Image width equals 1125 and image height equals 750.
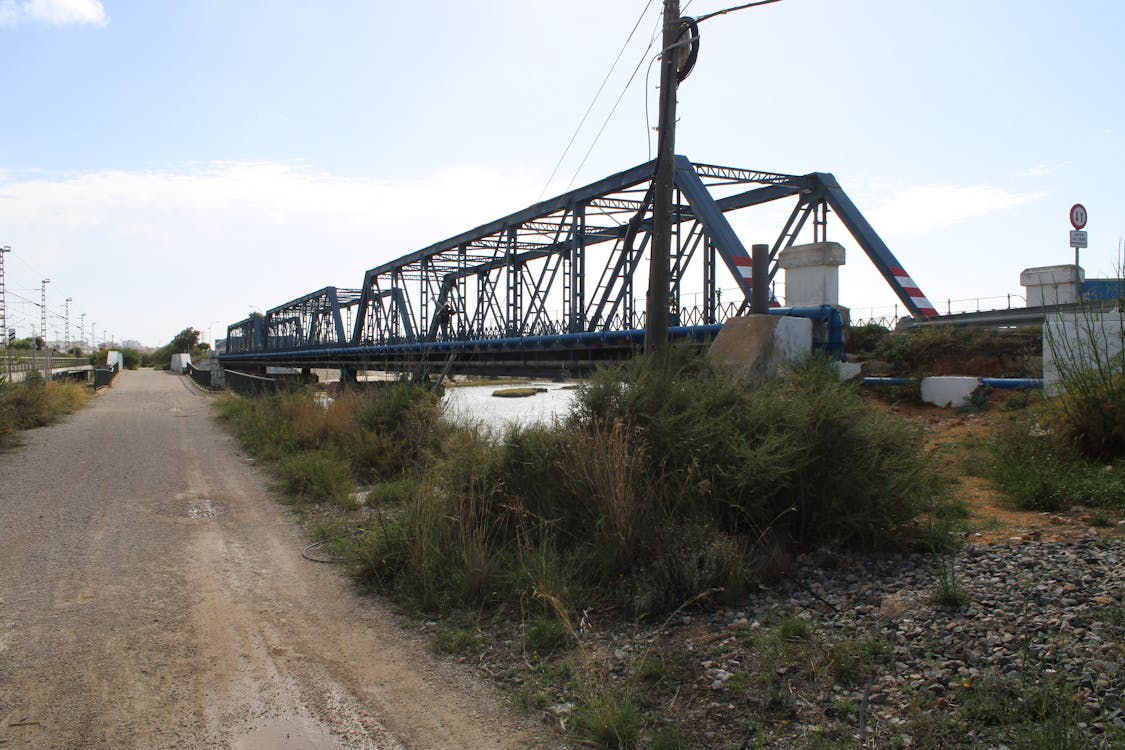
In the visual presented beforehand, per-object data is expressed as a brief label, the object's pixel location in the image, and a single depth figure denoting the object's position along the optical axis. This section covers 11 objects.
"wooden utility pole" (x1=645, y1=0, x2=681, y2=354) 8.70
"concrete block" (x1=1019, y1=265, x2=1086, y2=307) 15.12
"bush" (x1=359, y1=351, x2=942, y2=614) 5.63
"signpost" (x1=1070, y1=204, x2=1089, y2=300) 12.93
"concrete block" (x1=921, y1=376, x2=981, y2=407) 10.70
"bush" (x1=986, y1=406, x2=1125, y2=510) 6.78
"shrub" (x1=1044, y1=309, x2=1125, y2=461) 7.61
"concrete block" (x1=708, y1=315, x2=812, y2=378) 9.04
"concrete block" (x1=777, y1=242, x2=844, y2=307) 12.69
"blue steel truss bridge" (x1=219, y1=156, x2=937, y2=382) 14.77
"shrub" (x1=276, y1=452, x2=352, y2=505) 10.03
